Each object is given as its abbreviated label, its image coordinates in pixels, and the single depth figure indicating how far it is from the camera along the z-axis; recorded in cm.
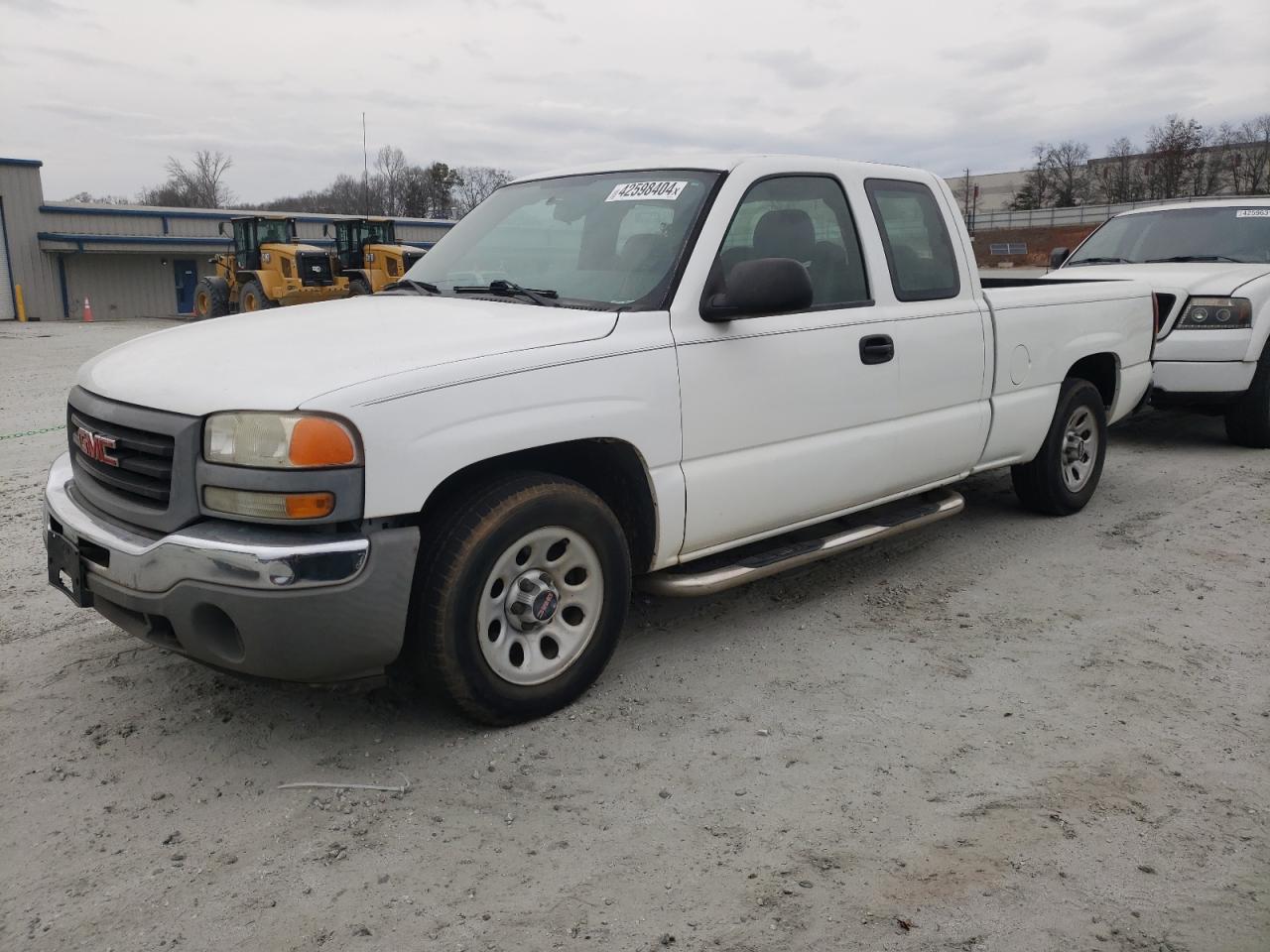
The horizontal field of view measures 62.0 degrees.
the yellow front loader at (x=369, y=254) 2378
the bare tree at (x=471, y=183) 6531
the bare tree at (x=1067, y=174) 7306
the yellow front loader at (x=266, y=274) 2298
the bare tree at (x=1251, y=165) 6244
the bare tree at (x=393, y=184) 6612
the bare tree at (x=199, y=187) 7181
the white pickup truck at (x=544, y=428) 301
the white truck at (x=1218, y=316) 783
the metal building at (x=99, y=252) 3509
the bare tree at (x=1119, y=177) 6812
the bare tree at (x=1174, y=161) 6512
